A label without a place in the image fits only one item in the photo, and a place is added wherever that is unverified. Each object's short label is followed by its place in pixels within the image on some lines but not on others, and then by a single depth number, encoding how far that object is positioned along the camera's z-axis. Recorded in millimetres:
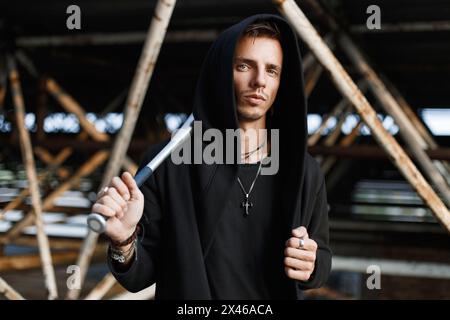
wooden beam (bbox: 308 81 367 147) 6748
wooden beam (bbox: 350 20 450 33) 5586
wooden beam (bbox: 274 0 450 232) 3641
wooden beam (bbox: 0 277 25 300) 4242
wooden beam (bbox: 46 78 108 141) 6191
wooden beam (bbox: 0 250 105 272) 6754
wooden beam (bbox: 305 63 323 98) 5887
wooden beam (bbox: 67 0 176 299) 3604
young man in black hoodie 1830
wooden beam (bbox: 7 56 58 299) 4656
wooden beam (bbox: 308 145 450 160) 5539
